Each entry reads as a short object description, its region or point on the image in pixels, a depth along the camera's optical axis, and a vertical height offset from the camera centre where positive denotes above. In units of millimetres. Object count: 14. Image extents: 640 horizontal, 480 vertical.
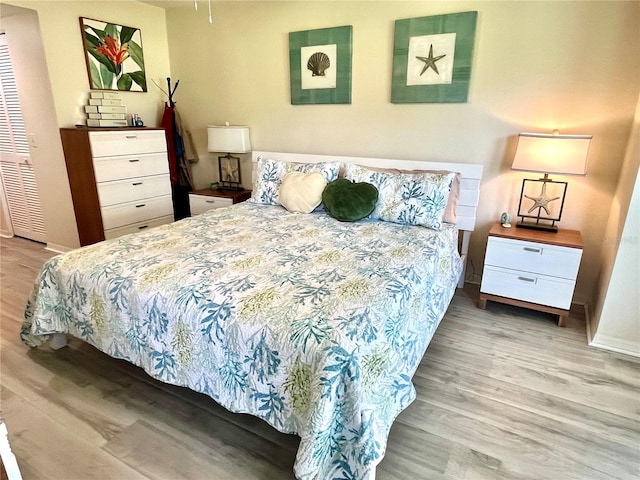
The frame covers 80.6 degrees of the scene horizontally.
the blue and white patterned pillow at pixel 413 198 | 2582 -493
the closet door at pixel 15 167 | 3672 -476
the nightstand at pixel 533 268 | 2445 -922
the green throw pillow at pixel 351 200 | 2660 -527
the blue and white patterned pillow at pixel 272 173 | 3078 -415
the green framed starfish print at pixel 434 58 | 2770 +484
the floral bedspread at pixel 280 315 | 1293 -766
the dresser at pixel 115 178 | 3326 -509
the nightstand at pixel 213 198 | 3727 -732
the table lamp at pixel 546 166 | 2369 -257
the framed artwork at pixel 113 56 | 3457 +604
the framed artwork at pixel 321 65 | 3207 +489
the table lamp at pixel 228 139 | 3715 -159
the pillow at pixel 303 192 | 2908 -512
